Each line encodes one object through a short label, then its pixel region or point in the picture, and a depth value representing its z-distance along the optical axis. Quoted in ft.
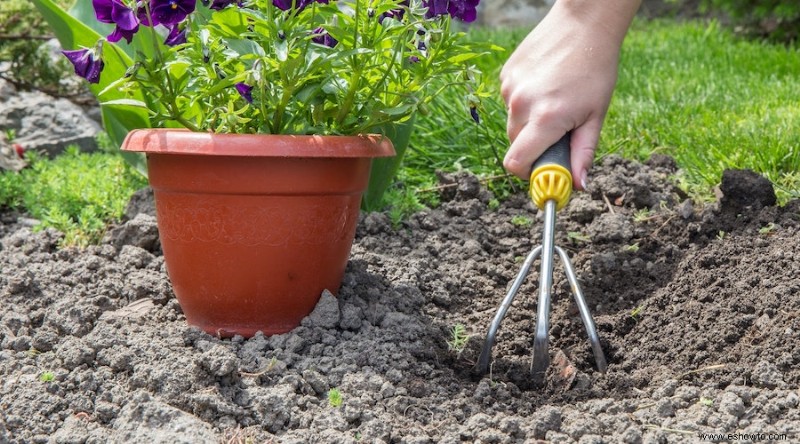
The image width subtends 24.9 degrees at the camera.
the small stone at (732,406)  3.95
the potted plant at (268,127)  4.22
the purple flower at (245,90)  4.26
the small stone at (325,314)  4.42
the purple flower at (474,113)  4.45
